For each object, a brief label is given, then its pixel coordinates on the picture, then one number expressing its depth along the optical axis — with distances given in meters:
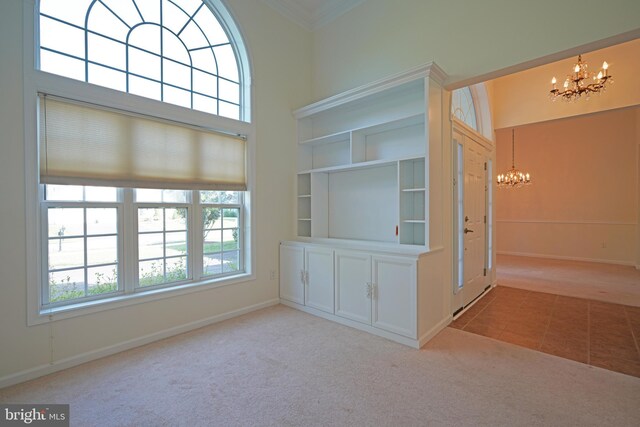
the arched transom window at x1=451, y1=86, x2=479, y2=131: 3.66
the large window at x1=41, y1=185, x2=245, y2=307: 2.49
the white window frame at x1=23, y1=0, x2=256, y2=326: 2.26
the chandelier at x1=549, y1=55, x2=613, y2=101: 4.01
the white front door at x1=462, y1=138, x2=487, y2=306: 3.80
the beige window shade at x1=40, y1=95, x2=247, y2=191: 2.38
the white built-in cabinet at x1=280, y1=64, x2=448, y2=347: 2.87
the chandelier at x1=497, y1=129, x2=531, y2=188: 7.35
